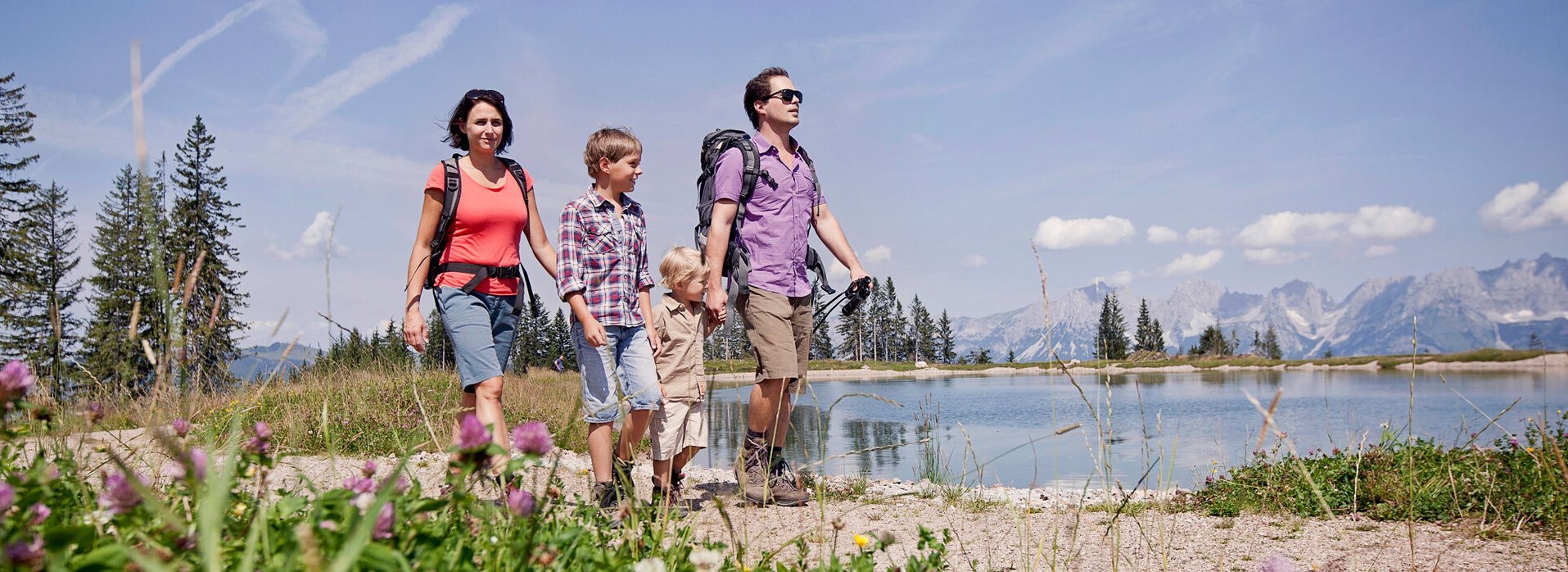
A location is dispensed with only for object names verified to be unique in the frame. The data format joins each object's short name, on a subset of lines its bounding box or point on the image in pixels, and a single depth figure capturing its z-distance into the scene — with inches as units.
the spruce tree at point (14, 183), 1131.3
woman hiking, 135.8
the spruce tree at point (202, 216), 1489.9
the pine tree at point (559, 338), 2402.4
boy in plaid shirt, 146.6
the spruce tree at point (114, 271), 1401.3
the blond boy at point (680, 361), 155.2
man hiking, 162.1
